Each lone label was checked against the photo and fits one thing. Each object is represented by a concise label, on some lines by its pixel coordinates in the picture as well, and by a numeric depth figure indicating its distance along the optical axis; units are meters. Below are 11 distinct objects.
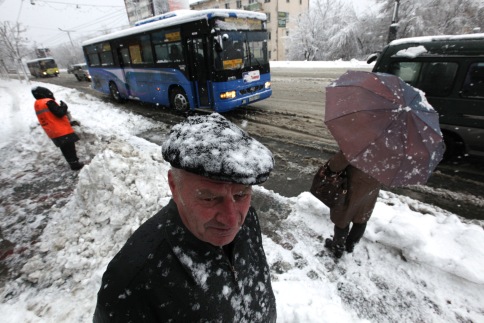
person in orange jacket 4.86
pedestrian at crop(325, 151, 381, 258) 2.32
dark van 4.05
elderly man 0.97
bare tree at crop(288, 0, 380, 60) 27.80
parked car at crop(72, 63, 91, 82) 23.85
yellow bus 33.00
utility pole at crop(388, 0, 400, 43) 13.51
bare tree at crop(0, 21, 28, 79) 26.73
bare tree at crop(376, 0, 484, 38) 21.97
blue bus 7.31
